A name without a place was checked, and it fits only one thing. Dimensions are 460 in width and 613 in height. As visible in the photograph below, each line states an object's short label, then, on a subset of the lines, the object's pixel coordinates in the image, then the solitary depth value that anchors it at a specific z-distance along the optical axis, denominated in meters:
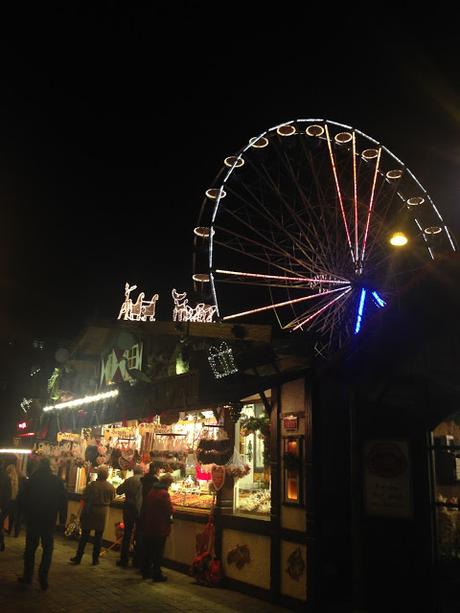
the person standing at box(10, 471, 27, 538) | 14.72
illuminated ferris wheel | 11.73
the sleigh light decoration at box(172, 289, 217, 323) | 17.84
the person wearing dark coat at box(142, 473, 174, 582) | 9.21
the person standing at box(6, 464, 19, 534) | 14.64
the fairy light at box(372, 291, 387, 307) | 11.49
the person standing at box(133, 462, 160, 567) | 9.59
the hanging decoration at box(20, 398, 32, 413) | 21.70
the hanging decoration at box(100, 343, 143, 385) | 13.09
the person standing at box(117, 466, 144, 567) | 10.61
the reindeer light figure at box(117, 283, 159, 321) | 15.80
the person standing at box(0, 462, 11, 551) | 12.72
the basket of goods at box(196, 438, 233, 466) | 9.45
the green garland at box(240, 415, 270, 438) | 9.12
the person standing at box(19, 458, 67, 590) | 8.54
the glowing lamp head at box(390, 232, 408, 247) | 9.95
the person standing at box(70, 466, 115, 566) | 10.67
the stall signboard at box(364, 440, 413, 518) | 6.71
